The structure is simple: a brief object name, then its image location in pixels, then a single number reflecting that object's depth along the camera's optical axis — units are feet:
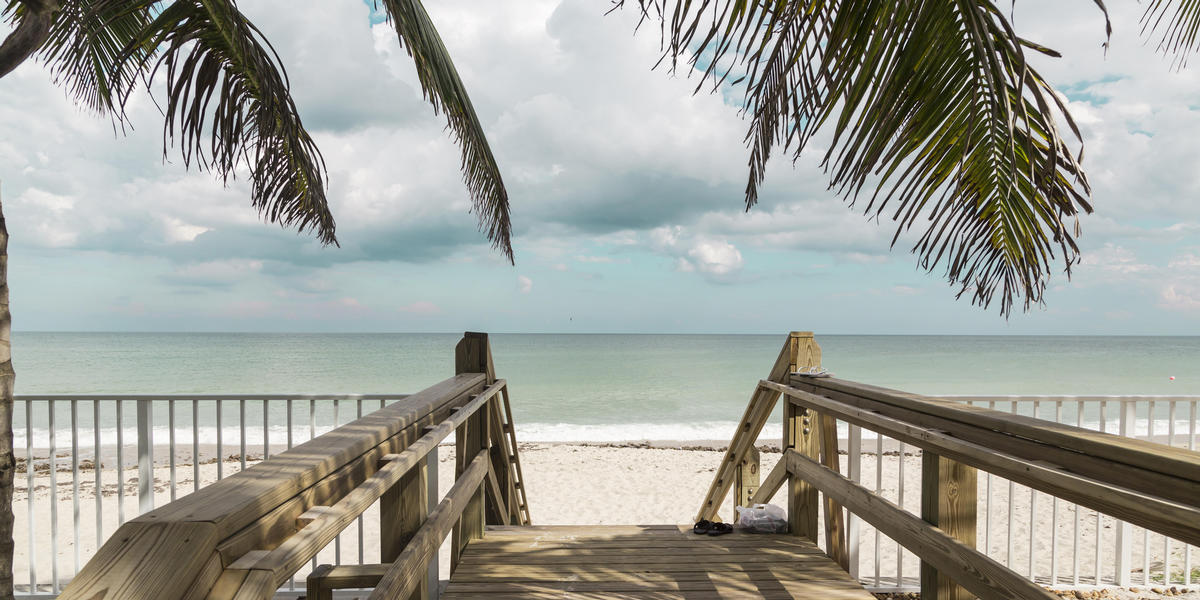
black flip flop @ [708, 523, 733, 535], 10.57
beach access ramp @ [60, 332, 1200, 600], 2.52
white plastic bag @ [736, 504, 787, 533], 10.53
